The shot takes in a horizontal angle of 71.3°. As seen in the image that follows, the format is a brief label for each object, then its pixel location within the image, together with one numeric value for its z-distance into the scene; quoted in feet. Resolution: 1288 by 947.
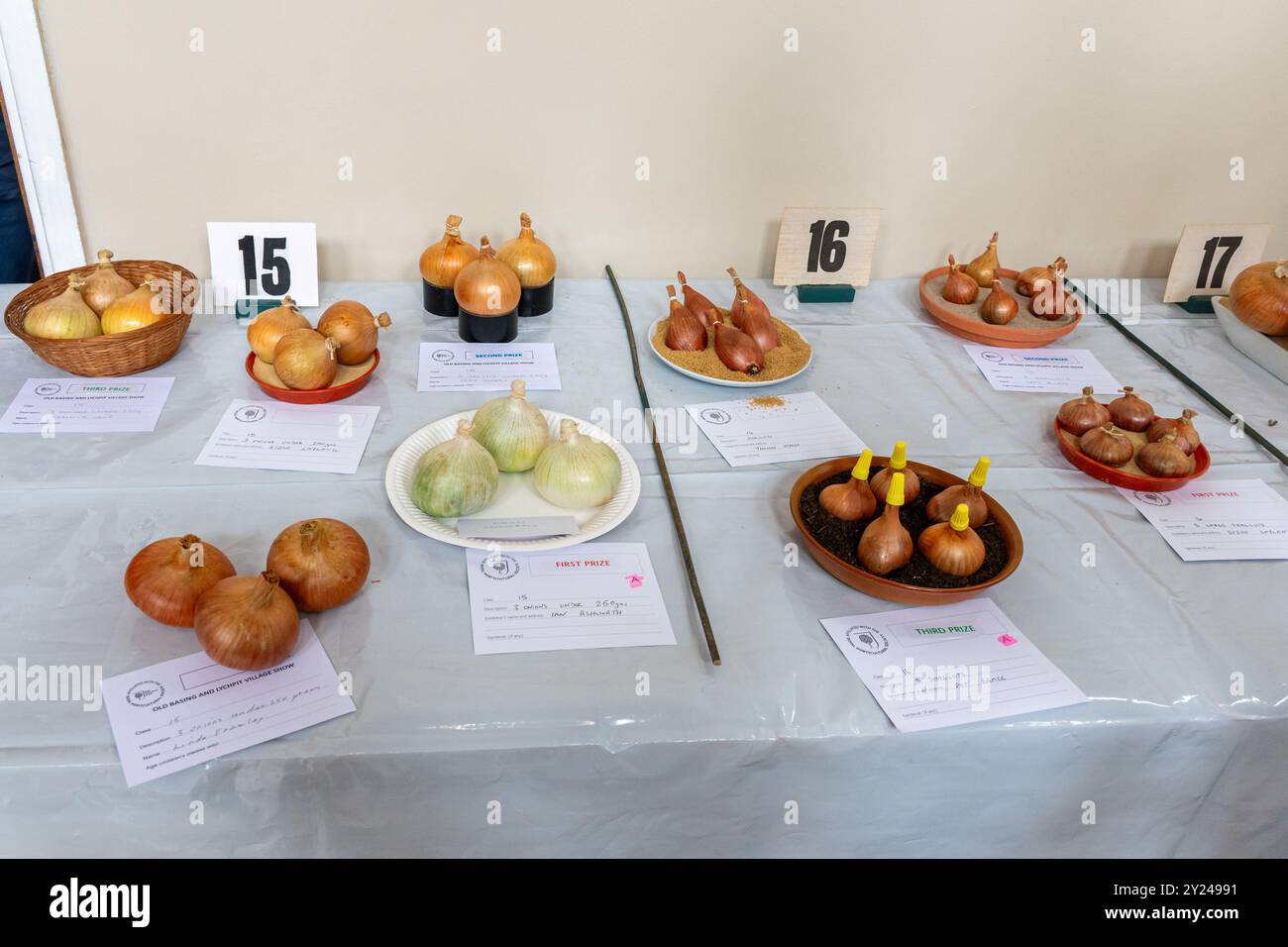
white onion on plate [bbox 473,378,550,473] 3.37
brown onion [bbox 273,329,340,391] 3.71
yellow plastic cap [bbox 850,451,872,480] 3.08
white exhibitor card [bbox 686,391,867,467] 3.83
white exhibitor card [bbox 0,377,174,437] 3.59
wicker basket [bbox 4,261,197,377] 3.69
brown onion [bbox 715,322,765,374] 4.26
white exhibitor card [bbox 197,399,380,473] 3.51
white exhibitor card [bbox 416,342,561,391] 4.14
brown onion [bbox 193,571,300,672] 2.49
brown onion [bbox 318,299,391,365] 3.92
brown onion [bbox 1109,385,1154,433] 3.92
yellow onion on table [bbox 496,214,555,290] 4.54
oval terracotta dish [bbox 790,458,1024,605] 2.92
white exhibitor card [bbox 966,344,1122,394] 4.47
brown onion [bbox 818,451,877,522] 3.17
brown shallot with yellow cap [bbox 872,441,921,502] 3.25
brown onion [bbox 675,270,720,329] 4.51
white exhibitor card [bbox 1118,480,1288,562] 3.41
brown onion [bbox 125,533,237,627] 2.65
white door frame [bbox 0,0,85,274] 4.24
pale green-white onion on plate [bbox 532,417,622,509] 3.26
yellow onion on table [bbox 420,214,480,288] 4.48
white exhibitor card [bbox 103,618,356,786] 2.39
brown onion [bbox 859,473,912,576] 2.98
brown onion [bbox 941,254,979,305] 4.95
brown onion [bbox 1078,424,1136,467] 3.76
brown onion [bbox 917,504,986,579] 2.97
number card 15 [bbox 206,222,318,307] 4.36
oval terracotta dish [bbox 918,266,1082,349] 4.72
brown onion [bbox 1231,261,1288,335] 4.56
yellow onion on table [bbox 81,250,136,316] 3.85
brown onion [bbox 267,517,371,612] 2.74
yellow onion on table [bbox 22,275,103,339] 3.67
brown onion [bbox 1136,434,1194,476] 3.65
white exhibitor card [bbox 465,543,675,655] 2.83
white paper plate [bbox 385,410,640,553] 3.13
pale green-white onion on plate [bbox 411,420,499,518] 3.13
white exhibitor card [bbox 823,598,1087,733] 2.72
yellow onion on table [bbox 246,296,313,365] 3.86
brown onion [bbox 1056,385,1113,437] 3.93
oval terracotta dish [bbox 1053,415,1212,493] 3.66
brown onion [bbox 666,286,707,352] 4.39
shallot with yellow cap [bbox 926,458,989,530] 3.12
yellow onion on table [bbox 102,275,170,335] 3.83
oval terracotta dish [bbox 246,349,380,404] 3.81
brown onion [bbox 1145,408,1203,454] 3.71
